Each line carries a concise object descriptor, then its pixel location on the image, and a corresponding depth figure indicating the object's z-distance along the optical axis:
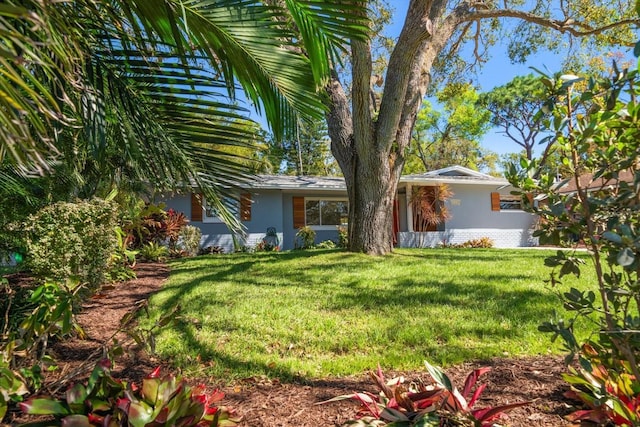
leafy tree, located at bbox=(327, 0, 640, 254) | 8.02
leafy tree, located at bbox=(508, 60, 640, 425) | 1.52
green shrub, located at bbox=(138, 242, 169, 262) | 10.60
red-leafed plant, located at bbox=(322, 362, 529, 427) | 1.92
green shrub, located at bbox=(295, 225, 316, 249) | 14.62
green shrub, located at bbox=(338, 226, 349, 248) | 14.56
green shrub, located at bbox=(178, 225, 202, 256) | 12.73
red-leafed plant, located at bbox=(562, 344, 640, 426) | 1.82
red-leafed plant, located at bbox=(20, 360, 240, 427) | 1.84
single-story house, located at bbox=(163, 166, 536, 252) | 14.91
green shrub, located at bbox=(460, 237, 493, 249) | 16.66
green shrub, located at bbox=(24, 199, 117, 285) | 4.65
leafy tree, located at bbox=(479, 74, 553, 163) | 32.12
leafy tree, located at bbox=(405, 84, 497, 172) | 34.41
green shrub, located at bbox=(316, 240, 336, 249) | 14.51
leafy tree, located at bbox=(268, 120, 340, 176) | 37.88
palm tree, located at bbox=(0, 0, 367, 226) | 1.99
